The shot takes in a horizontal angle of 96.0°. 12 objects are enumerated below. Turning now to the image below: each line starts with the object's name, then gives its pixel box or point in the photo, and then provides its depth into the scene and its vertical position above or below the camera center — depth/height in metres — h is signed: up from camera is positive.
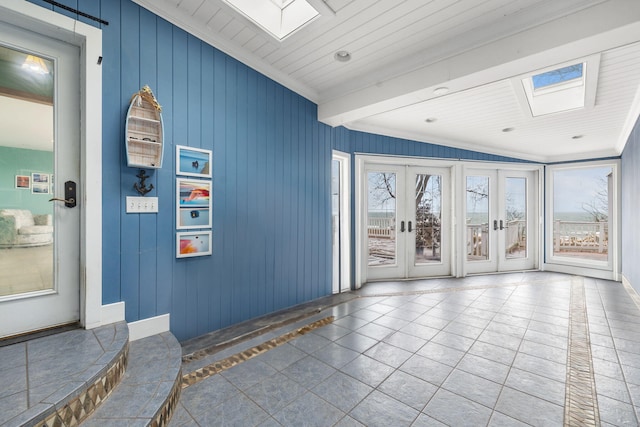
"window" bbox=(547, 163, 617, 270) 5.69 -0.01
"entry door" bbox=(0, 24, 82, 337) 1.80 +0.22
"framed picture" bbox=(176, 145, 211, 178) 2.42 +0.45
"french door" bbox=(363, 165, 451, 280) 4.95 -0.15
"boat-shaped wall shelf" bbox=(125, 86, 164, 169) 2.11 +0.62
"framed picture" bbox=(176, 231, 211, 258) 2.43 -0.26
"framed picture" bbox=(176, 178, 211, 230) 2.42 +0.08
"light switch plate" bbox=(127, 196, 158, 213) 2.16 +0.07
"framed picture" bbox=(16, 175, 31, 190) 1.84 +0.21
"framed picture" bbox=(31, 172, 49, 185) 1.88 +0.23
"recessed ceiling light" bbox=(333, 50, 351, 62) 2.73 +1.53
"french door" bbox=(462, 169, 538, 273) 5.62 -0.15
